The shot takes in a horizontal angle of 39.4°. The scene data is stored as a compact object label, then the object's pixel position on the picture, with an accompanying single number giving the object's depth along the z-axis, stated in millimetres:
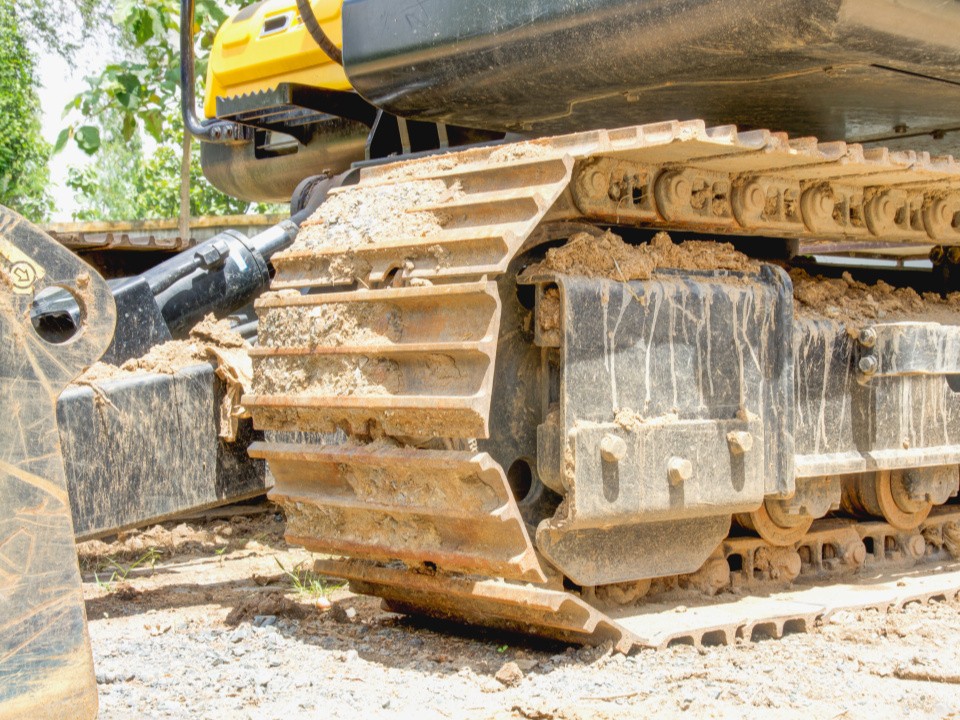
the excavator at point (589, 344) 3637
